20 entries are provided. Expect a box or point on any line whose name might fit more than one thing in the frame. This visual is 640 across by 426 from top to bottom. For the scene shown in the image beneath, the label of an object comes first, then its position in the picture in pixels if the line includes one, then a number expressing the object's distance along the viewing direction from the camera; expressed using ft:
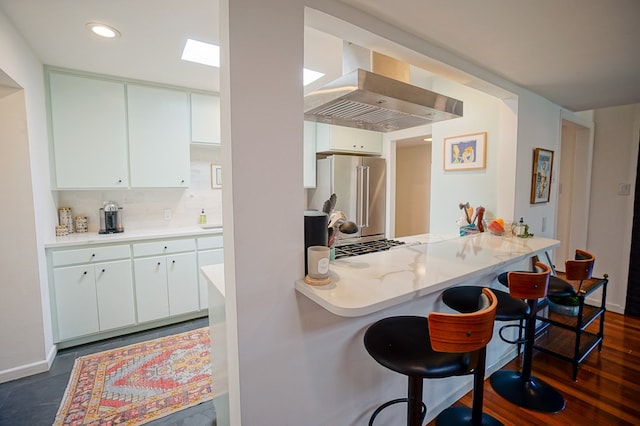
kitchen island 3.82
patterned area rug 6.04
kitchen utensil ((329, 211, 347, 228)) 4.83
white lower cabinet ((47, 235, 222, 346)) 8.19
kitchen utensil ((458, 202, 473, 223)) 8.94
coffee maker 9.72
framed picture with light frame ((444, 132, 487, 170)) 8.85
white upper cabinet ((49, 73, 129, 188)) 8.53
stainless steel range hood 4.61
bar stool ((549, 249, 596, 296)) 6.49
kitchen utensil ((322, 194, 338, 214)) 4.96
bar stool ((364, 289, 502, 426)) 3.34
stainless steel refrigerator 12.36
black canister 4.19
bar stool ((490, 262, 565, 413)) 5.37
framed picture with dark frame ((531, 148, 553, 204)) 8.95
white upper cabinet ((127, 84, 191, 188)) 9.59
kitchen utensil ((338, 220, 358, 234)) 5.16
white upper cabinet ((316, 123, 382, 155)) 12.42
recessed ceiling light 6.28
